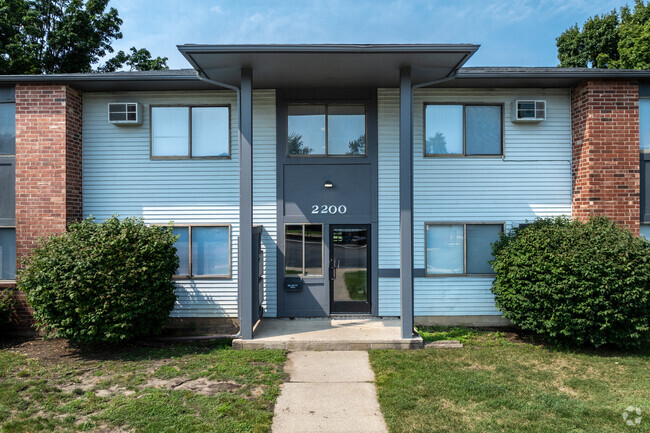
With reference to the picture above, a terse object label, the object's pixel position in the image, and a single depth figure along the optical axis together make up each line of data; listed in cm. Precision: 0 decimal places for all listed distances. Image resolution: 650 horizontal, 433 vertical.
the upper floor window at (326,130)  814
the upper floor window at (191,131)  814
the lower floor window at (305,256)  806
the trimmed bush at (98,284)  616
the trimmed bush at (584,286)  608
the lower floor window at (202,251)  805
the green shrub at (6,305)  722
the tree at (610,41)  1780
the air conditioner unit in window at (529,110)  793
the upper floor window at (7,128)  777
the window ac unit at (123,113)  792
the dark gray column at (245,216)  661
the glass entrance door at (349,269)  807
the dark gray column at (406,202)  657
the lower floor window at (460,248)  809
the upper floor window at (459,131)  813
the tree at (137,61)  2052
